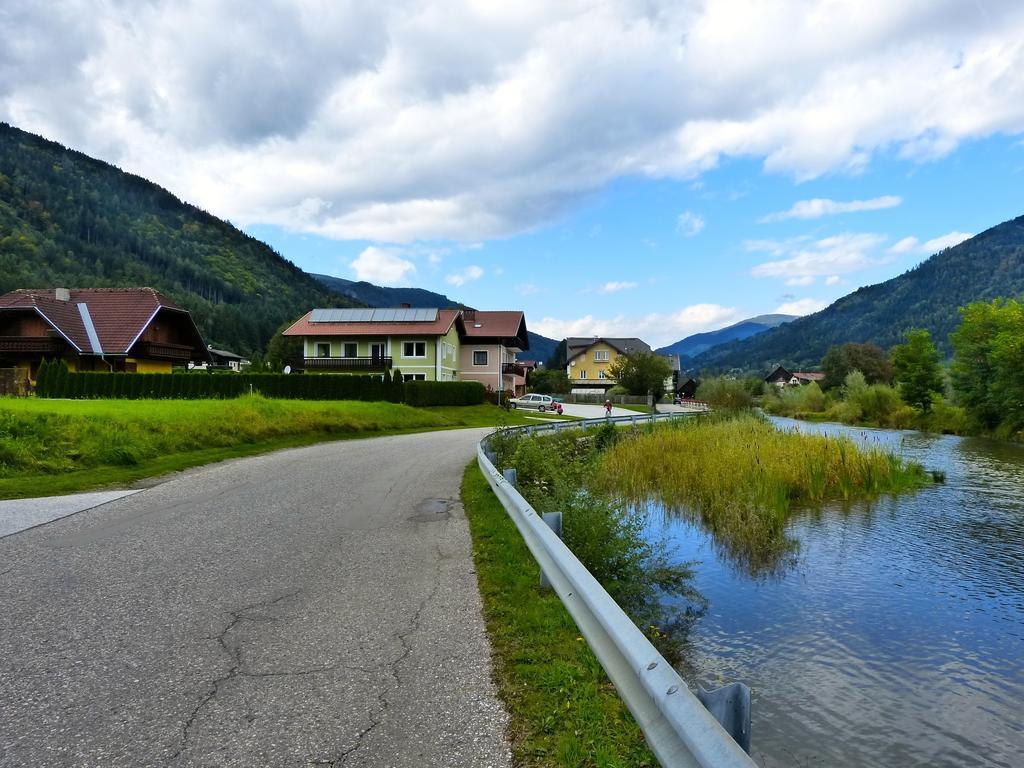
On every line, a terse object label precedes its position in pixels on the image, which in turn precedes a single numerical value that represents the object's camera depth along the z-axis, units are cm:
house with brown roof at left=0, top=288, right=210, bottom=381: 3991
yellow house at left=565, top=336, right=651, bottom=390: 10056
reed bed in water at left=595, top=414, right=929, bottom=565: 1203
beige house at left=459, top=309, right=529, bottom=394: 5997
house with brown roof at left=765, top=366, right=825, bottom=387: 14108
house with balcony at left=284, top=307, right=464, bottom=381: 5338
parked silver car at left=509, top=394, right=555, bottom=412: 5298
